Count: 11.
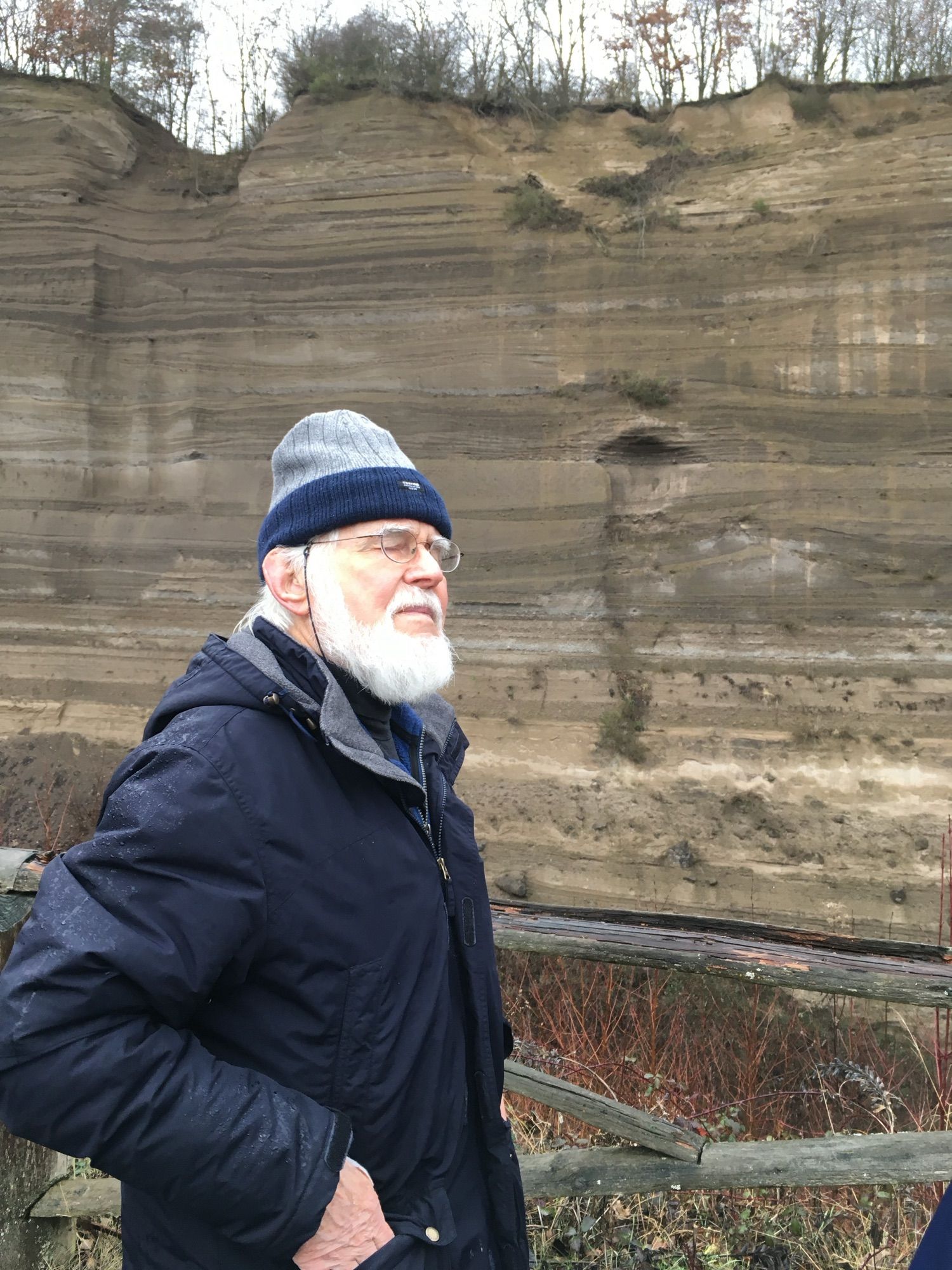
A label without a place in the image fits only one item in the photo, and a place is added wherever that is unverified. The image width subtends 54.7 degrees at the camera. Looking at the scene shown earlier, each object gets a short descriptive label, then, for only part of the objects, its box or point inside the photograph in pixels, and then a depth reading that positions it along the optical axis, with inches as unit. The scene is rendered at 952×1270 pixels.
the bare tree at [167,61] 443.2
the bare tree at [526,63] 402.9
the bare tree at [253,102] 439.8
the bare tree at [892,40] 375.9
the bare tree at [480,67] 400.5
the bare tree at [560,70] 400.8
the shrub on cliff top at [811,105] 358.0
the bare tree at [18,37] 434.6
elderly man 49.5
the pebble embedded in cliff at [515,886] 327.3
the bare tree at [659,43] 396.2
